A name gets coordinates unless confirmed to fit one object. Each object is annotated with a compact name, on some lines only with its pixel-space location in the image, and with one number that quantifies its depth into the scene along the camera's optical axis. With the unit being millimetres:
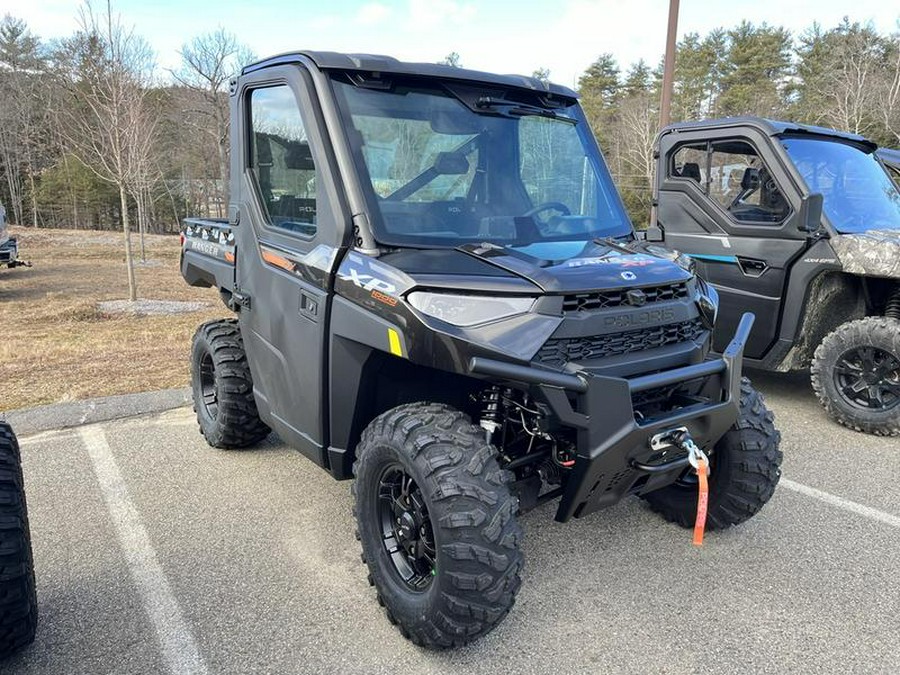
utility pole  9383
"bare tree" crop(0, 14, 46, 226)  36062
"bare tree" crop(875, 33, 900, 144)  24422
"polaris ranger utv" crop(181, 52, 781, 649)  2369
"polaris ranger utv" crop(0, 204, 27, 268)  13555
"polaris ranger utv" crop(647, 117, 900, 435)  4895
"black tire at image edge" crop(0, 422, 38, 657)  2324
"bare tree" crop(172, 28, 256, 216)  24344
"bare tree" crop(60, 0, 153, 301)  10688
